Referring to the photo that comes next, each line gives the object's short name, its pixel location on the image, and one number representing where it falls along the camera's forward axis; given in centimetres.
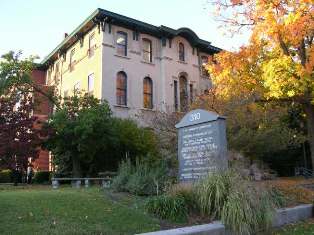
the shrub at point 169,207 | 712
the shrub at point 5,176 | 2341
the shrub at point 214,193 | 718
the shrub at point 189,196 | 748
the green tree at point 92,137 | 1717
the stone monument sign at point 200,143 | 881
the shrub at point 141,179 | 899
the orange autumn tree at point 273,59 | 1516
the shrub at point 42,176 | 2263
